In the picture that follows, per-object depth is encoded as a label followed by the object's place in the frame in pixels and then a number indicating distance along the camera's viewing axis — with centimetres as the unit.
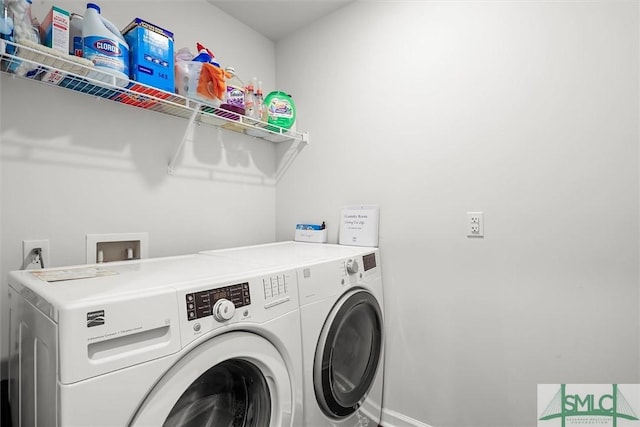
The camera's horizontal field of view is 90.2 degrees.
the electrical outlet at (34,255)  121
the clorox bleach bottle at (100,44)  111
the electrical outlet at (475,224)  146
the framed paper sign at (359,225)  177
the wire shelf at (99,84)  102
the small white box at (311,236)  193
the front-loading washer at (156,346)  67
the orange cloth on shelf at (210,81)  138
